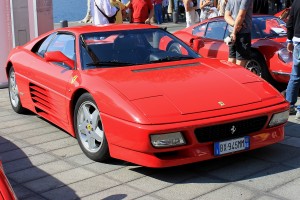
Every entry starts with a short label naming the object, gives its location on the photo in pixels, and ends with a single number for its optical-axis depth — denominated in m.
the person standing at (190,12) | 12.48
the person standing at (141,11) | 10.16
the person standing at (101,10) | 9.06
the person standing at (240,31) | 6.96
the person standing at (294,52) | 6.02
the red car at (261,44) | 7.35
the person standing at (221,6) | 12.15
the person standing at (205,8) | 13.10
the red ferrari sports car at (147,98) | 4.19
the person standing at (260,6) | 11.17
